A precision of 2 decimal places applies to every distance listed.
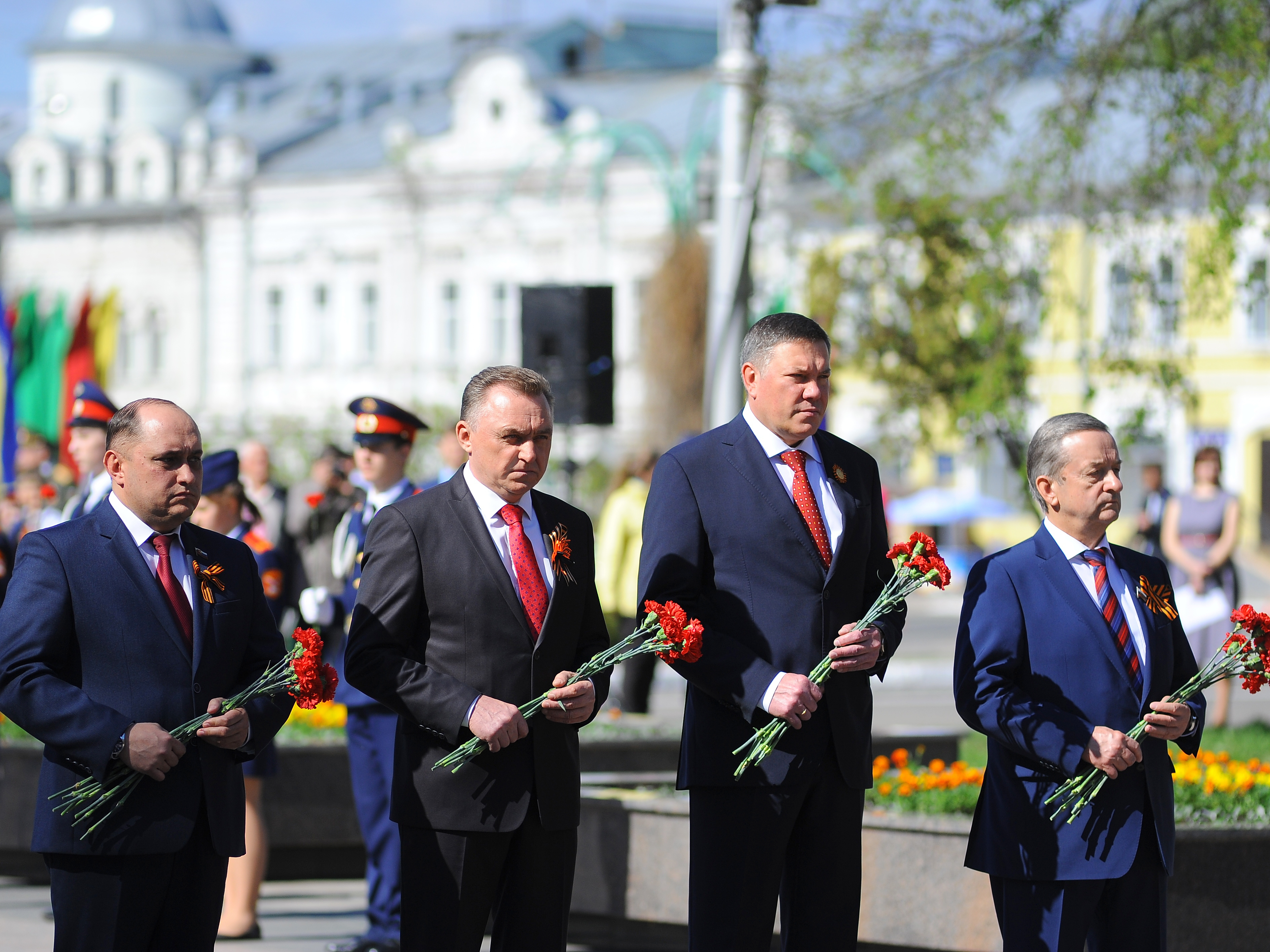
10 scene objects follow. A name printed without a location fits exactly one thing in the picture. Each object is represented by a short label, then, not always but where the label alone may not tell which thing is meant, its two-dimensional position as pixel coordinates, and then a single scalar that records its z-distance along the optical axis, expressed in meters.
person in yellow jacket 26.37
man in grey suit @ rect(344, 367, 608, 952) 10.28
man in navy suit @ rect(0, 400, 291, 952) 9.52
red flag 57.19
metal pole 23.44
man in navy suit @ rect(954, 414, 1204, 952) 10.28
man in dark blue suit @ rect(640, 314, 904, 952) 10.48
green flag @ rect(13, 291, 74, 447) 56.84
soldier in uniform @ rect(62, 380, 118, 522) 17.27
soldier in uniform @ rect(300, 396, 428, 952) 14.82
